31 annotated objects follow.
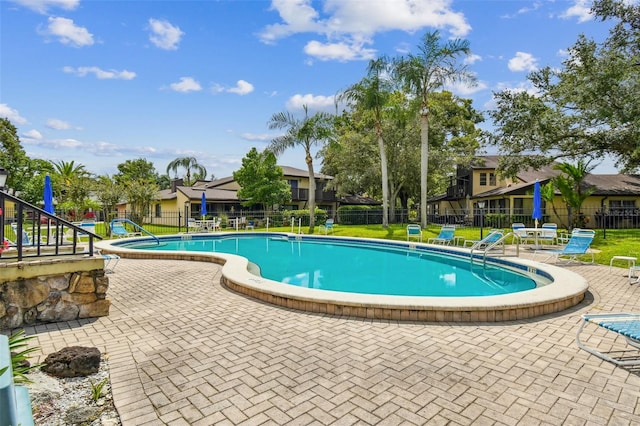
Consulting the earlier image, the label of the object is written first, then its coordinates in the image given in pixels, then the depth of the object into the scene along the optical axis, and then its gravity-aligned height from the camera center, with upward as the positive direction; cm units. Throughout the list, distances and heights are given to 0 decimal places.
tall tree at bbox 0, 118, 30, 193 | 3647 +606
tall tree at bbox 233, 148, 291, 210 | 2811 +262
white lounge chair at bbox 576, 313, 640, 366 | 348 -121
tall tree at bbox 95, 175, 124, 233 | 2077 +98
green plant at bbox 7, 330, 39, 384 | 285 -133
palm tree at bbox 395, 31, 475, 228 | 2016 +827
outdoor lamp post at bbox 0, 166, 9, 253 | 461 -4
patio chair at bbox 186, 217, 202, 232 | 2137 -71
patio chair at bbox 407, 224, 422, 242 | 1675 -89
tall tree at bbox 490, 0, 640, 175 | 1536 +515
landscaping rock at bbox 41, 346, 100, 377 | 336 -145
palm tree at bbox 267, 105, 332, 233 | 2295 +526
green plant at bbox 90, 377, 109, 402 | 298 -153
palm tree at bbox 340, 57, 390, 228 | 2134 +736
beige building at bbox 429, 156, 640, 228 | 2330 +108
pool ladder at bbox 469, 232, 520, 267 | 1120 -133
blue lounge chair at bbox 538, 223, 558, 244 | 1340 -83
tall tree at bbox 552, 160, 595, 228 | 2017 +173
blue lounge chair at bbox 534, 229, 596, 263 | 1012 -94
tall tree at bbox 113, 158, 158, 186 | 4894 +620
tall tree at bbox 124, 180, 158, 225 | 2283 +106
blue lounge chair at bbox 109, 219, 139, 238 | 1609 -74
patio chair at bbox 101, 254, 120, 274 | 816 -141
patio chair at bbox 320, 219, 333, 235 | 2145 -91
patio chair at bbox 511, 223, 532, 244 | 1235 -74
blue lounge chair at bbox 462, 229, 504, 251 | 1158 -89
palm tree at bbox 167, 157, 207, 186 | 5356 +707
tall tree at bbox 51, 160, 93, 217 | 2167 +192
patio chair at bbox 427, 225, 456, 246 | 1523 -94
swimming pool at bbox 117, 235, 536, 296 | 860 -176
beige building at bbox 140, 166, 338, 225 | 3099 +141
